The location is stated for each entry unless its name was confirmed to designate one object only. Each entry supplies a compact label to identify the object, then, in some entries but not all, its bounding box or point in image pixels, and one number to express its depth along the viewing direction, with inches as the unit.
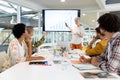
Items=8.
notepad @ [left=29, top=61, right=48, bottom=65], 87.1
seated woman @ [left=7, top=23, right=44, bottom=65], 97.1
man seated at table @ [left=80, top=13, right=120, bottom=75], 70.0
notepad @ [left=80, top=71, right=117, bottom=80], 61.6
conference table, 61.3
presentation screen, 230.5
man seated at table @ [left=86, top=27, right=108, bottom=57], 96.3
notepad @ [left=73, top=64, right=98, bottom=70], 77.5
